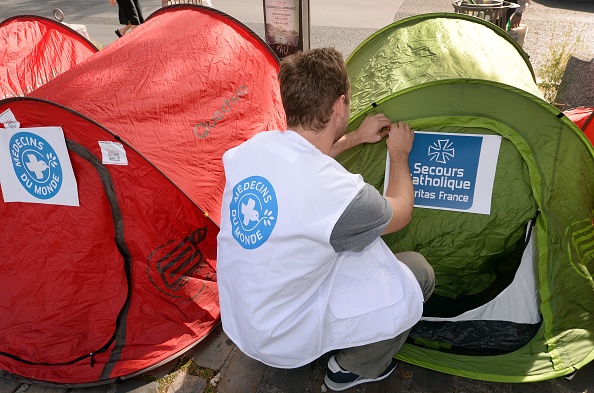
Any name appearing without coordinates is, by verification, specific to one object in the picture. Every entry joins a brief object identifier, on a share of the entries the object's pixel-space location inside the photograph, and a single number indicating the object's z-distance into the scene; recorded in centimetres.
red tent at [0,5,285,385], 217
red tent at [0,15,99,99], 316
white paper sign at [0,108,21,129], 213
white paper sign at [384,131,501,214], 202
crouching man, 151
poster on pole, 423
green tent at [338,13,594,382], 193
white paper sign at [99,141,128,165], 210
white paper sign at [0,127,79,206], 212
